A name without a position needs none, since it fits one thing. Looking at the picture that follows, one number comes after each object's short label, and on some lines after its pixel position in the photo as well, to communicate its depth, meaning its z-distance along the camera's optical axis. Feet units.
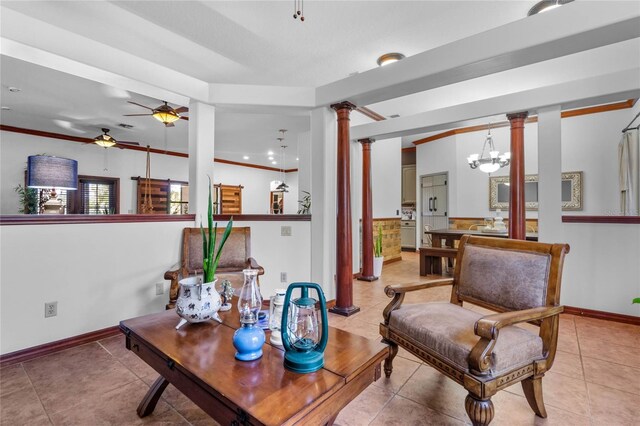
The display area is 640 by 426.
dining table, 15.30
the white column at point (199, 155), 10.92
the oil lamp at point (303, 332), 3.85
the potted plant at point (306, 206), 15.92
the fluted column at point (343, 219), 10.94
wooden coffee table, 3.24
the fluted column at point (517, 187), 12.57
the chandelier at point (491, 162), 17.21
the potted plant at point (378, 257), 16.53
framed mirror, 18.42
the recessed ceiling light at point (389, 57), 10.65
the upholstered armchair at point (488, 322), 4.60
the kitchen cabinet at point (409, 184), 28.19
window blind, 21.26
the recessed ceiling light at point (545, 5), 7.98
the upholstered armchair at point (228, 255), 9.69
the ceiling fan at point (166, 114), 12.37
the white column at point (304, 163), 19.06
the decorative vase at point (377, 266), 16.48
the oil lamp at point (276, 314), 4.66
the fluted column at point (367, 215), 16.01
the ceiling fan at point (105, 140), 17.98
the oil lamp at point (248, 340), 4.10
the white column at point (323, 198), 11.22
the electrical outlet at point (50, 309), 7.91
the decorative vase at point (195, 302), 5.19
